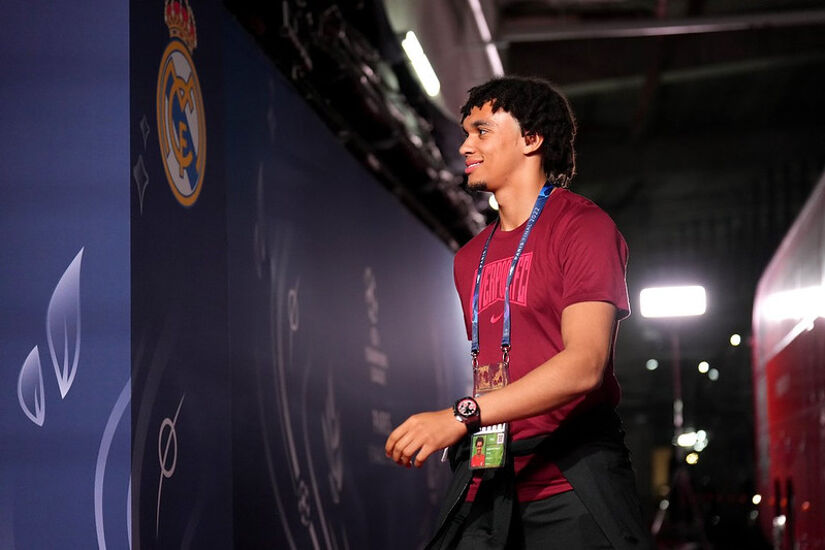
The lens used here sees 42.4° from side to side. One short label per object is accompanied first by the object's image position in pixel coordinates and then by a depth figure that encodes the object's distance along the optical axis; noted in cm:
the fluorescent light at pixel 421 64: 707
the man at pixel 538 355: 211
